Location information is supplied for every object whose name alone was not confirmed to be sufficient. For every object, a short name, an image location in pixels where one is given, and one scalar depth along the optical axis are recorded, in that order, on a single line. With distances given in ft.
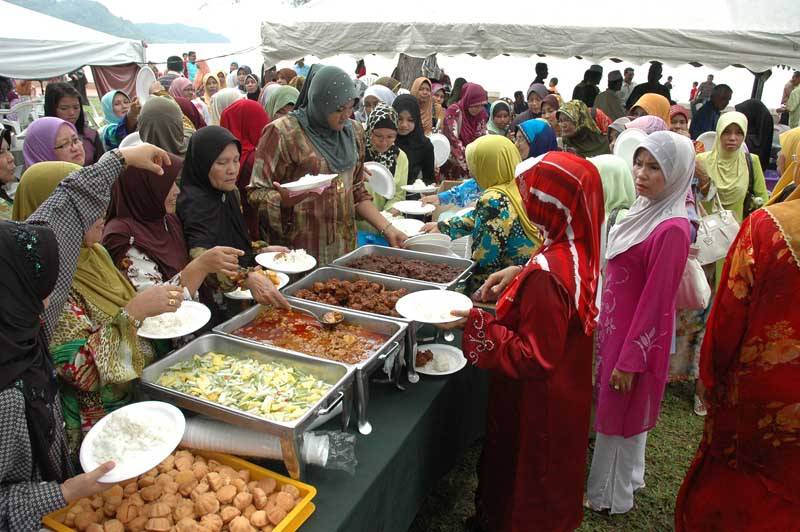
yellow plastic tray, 3.92
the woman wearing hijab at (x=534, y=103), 21.22
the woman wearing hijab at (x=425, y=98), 20.04
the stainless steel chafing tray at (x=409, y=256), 8.33
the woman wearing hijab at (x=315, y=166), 8.42
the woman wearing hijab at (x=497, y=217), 8.16
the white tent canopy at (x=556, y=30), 18.17
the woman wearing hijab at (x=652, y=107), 15.94
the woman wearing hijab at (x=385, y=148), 12.67
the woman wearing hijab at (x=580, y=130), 15.37
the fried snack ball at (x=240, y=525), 3.89
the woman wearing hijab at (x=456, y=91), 30.89
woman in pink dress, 6.66
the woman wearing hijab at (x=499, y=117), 18.99
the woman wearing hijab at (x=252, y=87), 28.63
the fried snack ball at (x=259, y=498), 4.15
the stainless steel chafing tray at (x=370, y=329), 5.36
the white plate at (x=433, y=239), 9.07
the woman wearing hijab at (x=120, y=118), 15.89
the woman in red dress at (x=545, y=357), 5.10
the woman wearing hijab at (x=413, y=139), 14.96
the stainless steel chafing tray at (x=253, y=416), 4.38
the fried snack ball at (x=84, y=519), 3.88
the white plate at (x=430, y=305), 6.11
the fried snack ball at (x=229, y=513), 3.99
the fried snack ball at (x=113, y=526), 3.84
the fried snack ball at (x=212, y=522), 3.88
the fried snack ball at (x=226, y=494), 4.14
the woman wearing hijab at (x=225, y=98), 18.47
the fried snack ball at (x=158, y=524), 3.84
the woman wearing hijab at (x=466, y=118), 19.66
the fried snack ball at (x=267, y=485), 4.32
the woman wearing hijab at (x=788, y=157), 8.08
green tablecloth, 4.60
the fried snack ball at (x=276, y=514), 3.99
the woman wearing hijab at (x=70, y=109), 13.35
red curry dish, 5.92
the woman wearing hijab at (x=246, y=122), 12.70
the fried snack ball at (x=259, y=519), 3.97
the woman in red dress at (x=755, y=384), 4.59
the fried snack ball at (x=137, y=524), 3.89
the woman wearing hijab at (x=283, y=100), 15.75
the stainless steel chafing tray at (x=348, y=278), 7.45
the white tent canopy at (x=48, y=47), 25.11
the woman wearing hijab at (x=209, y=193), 7.45
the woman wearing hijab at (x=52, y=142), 9.00
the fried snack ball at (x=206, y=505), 4.03
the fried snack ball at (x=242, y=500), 4.10
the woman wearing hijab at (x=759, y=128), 19.17
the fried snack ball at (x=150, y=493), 4.11
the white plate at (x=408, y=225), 10.61
